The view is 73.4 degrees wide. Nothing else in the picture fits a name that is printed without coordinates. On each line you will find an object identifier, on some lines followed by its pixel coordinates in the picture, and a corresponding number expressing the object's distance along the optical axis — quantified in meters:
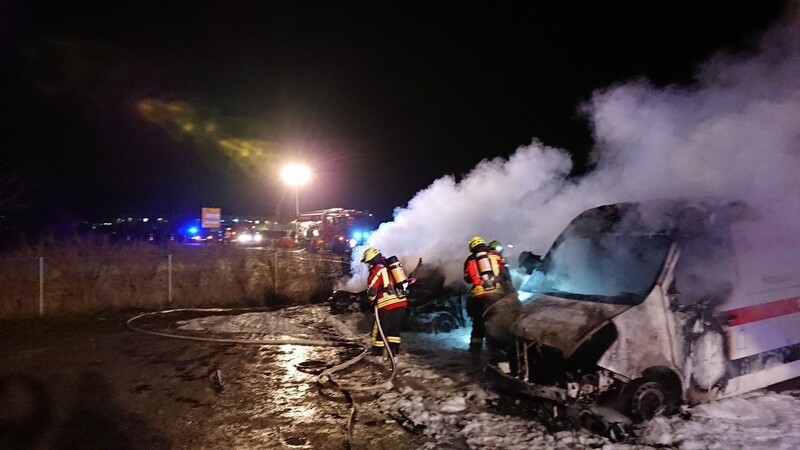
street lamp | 28.75
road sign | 16.31
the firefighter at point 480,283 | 7.75
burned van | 4.70
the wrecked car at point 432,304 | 9.79
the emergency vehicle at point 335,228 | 25.52
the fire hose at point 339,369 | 6.04
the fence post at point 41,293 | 11.92
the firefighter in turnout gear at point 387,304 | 7.74
